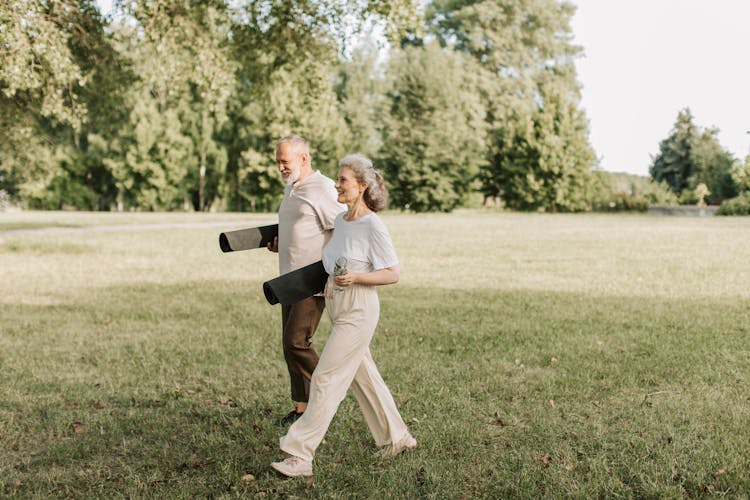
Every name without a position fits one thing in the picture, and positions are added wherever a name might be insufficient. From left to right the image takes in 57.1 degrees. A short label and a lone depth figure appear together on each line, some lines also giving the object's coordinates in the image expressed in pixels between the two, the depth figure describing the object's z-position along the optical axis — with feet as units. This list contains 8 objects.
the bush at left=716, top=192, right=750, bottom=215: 163.94
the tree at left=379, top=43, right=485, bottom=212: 165.78
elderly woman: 13.43
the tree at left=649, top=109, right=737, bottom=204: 202.80
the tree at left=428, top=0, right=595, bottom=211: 168.76
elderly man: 16.17
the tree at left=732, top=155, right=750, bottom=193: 164.74
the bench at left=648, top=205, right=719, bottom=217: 176.96
